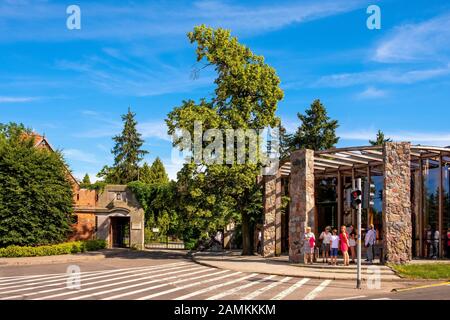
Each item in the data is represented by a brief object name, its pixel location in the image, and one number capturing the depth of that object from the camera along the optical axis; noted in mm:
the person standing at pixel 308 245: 23375
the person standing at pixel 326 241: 23472
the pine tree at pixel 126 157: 68750
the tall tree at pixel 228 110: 27344
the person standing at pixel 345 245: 21859
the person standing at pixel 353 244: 23672
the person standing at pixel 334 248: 22516
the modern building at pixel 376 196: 22234
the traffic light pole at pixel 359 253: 16312
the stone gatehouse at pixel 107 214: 38531
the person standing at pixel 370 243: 22756
